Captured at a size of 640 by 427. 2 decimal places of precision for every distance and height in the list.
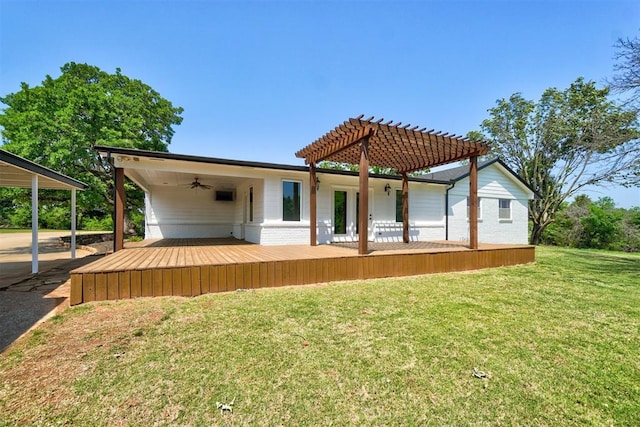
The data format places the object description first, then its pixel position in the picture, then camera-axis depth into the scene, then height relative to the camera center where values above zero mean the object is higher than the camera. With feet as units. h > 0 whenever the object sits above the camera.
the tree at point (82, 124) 34.65 +13.17
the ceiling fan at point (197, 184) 32.79 +3.94
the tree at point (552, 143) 55.06 +16.56
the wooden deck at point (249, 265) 13.79 -2.98
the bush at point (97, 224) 73.67 -1.71
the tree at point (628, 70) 28.50 +15.15
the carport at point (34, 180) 17.07 +3.04
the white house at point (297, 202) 26.67 +1.92
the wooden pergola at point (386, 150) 19.72 +5.81
